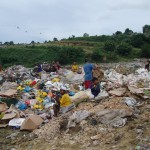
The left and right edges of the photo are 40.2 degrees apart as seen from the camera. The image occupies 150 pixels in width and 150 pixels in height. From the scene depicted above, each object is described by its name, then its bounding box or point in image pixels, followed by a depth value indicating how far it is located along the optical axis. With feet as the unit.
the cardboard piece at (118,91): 18.23
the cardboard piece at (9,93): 24.99
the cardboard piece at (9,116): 18.52
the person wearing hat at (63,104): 18.03
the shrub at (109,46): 69.52
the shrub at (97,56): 63.45
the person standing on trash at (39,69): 36.15
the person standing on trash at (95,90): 19.05
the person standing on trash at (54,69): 35.49
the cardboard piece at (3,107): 19.92
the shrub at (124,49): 66.75
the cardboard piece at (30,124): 17.07
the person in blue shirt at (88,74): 21.83
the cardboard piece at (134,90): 18.24
